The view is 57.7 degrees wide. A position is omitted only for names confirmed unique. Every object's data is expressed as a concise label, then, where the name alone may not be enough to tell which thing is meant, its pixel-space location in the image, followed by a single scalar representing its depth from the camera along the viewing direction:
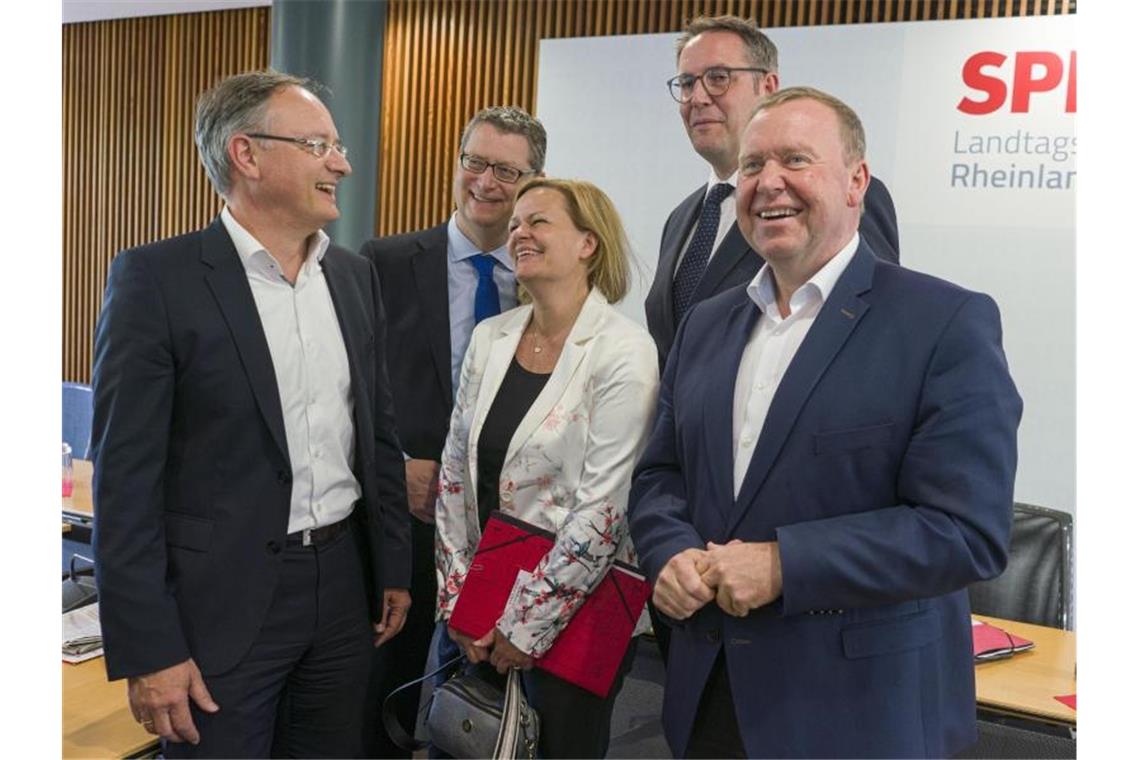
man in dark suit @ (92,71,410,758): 2.08
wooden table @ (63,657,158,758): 2.22
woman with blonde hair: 2.44
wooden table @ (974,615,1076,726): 2.49
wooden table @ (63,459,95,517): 4.31
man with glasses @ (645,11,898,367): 2.71
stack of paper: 2.68
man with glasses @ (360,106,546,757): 2.98
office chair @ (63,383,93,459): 6.22
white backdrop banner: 4.58
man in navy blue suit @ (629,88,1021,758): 1.70
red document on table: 2.82
